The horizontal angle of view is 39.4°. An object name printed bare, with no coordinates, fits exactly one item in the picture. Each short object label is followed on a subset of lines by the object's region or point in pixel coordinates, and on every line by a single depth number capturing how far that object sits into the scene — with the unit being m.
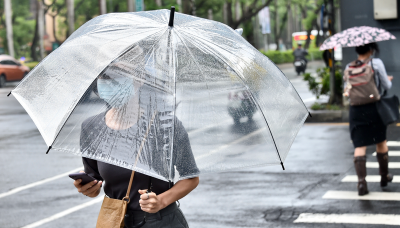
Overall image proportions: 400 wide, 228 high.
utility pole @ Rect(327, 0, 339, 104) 13.90
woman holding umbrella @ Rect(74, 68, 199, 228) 2.49
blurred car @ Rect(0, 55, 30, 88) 29.17
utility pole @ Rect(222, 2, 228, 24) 42.49
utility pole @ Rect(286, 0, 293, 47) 67.06
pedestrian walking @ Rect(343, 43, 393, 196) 6.38
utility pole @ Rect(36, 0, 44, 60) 42.33
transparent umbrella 2.50
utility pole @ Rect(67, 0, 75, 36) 36.91
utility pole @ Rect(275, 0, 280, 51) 55.38
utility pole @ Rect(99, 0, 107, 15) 36.41
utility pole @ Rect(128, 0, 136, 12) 31.31
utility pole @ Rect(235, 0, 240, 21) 43.91
